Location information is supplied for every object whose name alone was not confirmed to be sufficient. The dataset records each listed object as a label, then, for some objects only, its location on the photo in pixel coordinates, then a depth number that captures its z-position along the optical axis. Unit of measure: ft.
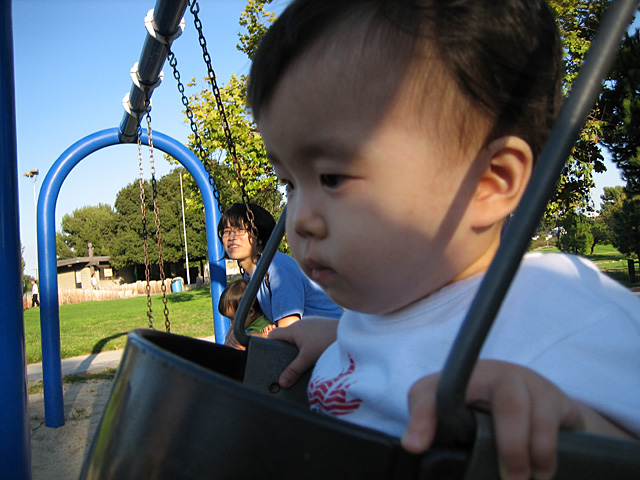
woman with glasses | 7.92
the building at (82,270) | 115.44
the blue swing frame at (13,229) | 6.07
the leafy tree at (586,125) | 19.88
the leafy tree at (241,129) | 22.76
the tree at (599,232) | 70.98
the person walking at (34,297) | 74.09
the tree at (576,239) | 60.55
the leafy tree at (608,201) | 73.67
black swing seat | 1.18
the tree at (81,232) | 122.83
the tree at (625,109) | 20.43
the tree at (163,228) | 97.91
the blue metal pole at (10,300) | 6.06
